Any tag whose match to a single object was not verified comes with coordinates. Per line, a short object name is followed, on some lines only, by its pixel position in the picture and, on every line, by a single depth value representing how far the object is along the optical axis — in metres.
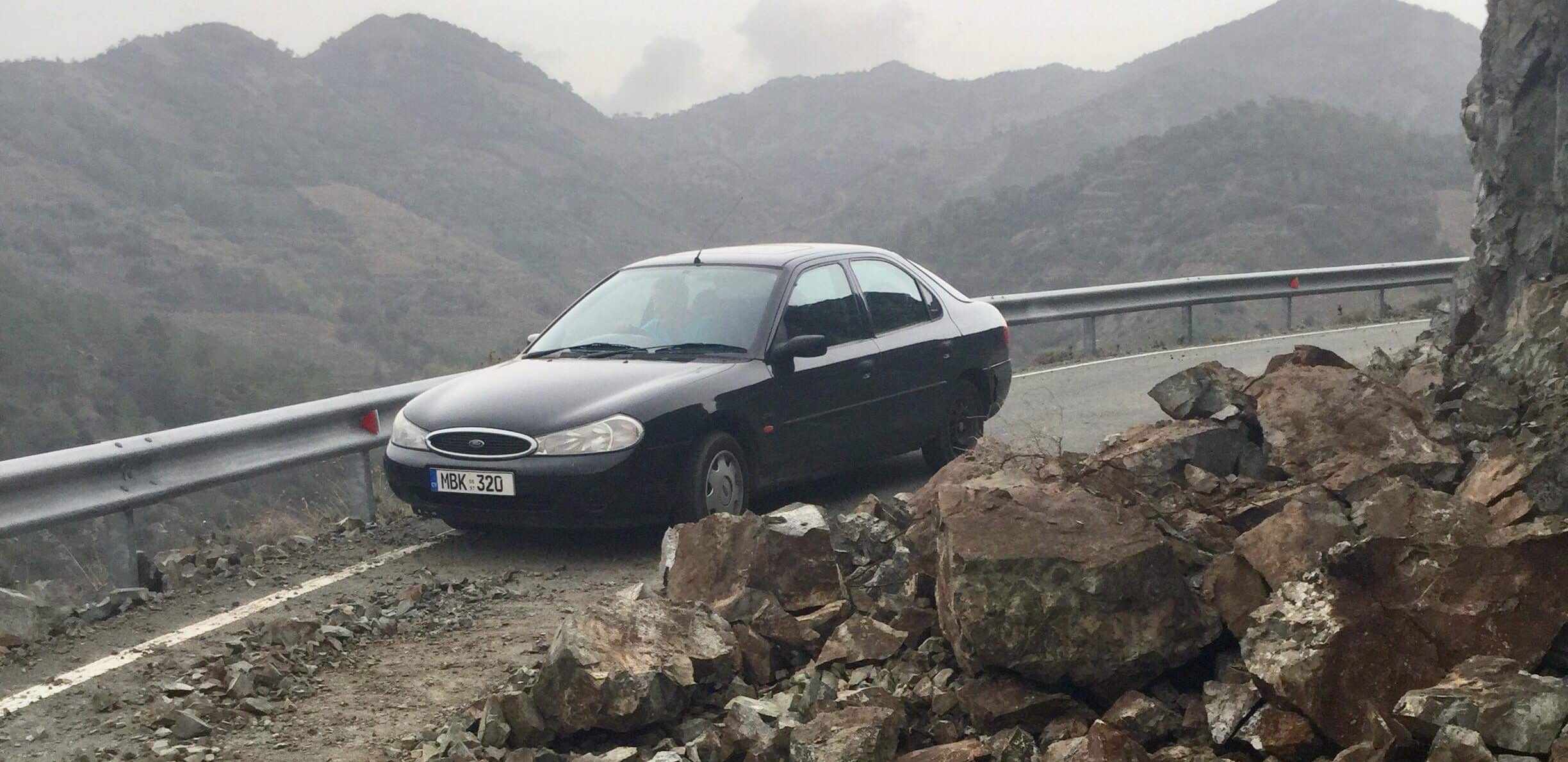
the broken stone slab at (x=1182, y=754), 3.98
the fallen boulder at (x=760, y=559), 5.63
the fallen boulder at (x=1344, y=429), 5.71
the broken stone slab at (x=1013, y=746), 4.12
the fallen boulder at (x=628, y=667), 4.69
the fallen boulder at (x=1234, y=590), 4.51
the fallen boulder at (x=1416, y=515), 4.48
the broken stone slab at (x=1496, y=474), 4.99
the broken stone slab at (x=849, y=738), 4.14
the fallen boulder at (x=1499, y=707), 3.34
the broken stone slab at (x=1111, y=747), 3.80
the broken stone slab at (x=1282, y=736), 3.86
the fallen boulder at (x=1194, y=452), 6.32
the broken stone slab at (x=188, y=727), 5.12
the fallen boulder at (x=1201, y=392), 6.91
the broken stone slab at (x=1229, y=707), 4.02
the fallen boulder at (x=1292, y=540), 4.57
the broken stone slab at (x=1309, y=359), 7.26
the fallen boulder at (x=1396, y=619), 3.86
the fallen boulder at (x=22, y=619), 6.39
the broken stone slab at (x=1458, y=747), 3.30
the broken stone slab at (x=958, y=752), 4.12
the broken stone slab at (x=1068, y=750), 3.86
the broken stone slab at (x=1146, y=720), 4.18
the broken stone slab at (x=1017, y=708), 4.39
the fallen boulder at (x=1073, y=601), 4.41
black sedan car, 7.31
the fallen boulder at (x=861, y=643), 5.00
